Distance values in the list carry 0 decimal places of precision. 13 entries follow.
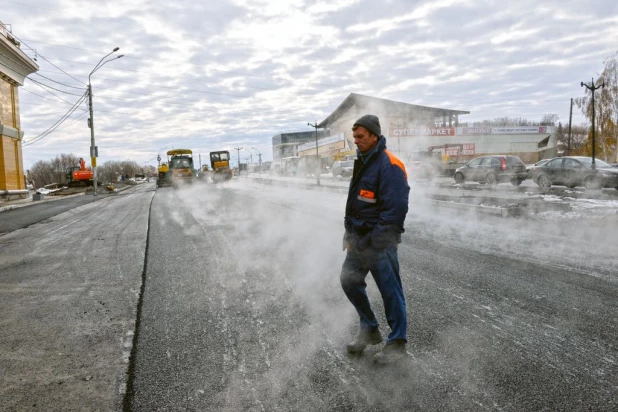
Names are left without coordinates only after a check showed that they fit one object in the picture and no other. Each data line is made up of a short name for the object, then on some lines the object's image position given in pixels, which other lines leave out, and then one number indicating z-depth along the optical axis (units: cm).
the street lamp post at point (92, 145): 2498
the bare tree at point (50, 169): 8125
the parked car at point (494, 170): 1744
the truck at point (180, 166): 3062
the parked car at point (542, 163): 1596
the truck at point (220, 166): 3441
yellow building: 2150
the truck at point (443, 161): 2229
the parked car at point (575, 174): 1373
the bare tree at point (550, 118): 8455
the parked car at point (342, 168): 3159
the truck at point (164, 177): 3170
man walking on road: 258
